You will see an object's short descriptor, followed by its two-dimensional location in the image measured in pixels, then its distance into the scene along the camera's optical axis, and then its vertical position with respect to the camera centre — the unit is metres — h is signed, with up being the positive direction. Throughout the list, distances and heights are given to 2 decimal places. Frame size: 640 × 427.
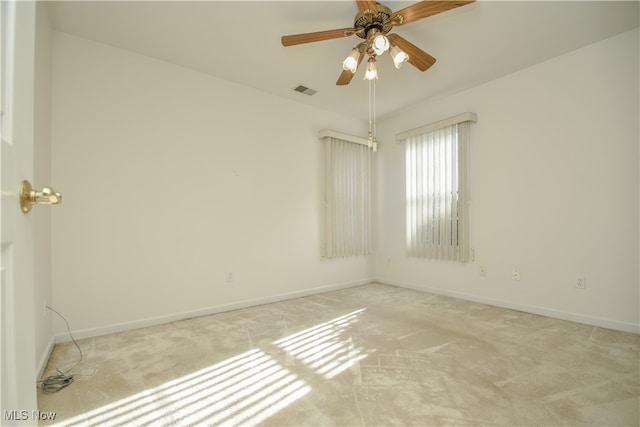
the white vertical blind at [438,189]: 3.71 +0.38
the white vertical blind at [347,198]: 4.29 +0.30
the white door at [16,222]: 0.55 +0.00
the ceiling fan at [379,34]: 1.93 +1.33
